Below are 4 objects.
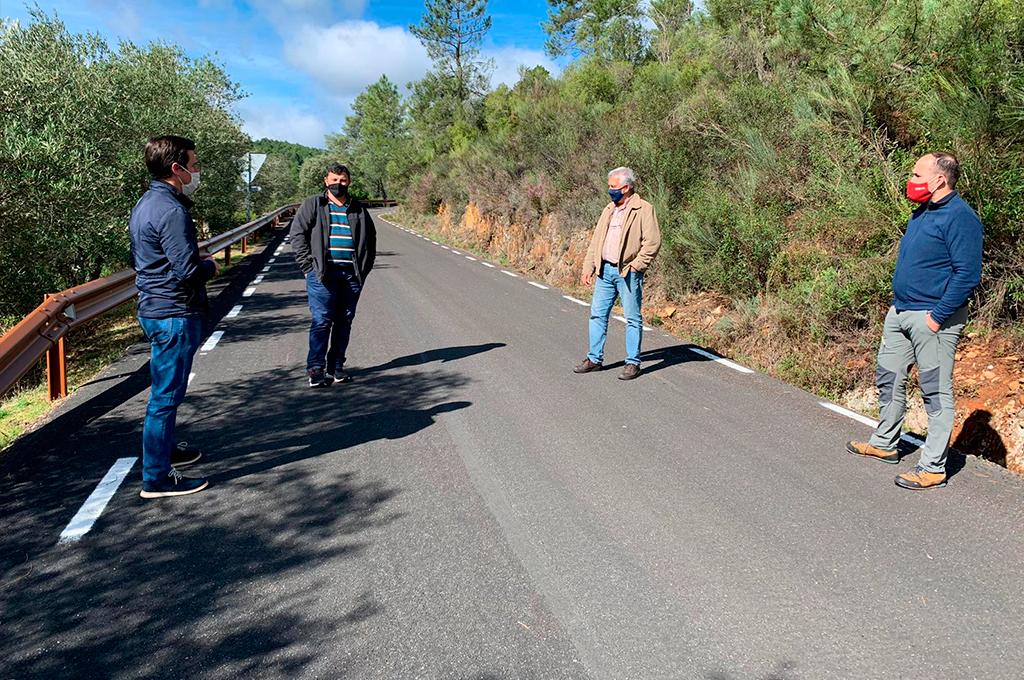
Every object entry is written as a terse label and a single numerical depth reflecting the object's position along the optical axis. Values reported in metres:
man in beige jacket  7.02
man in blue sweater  4.35
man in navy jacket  4.11
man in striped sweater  6.66
